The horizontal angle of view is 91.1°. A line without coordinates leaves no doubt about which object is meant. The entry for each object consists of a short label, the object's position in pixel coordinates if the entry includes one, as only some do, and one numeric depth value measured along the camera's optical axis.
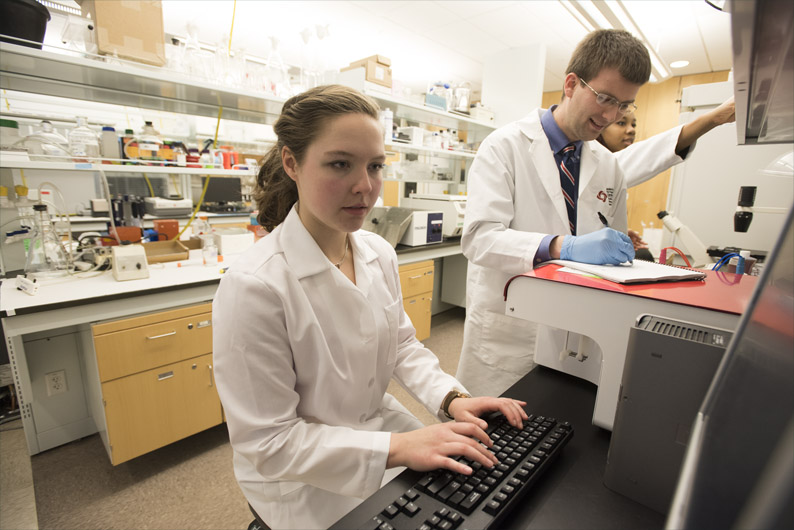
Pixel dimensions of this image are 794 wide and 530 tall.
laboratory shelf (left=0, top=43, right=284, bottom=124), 1.58
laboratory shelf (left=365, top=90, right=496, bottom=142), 2.91
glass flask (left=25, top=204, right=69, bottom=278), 1.70
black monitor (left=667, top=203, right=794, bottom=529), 0.22
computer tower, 0.48
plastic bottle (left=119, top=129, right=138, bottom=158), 1.89
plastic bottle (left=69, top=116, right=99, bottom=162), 1.80
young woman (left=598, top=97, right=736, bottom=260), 1.16
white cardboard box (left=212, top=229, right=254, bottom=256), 2.20
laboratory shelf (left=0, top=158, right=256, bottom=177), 1.54
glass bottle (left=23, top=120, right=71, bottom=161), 1.68
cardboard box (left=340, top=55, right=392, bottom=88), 2.78
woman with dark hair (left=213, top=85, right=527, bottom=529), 0.68
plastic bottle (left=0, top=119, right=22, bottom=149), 1.65
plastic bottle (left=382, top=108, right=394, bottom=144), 2.88
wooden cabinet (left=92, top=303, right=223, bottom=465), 1.55
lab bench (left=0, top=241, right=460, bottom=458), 1.49
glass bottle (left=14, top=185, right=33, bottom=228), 1.82
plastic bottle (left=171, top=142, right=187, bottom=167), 2.04
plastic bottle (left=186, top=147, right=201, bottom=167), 2.12
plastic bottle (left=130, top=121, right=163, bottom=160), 1.92
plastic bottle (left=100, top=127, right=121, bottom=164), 1.85
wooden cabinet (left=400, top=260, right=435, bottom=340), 2.85
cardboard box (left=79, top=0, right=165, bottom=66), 1.63
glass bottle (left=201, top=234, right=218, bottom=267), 2.05
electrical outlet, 1.86
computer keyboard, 0.48
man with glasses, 1.11
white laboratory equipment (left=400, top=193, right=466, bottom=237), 3.12
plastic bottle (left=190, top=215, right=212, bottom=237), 2.47
